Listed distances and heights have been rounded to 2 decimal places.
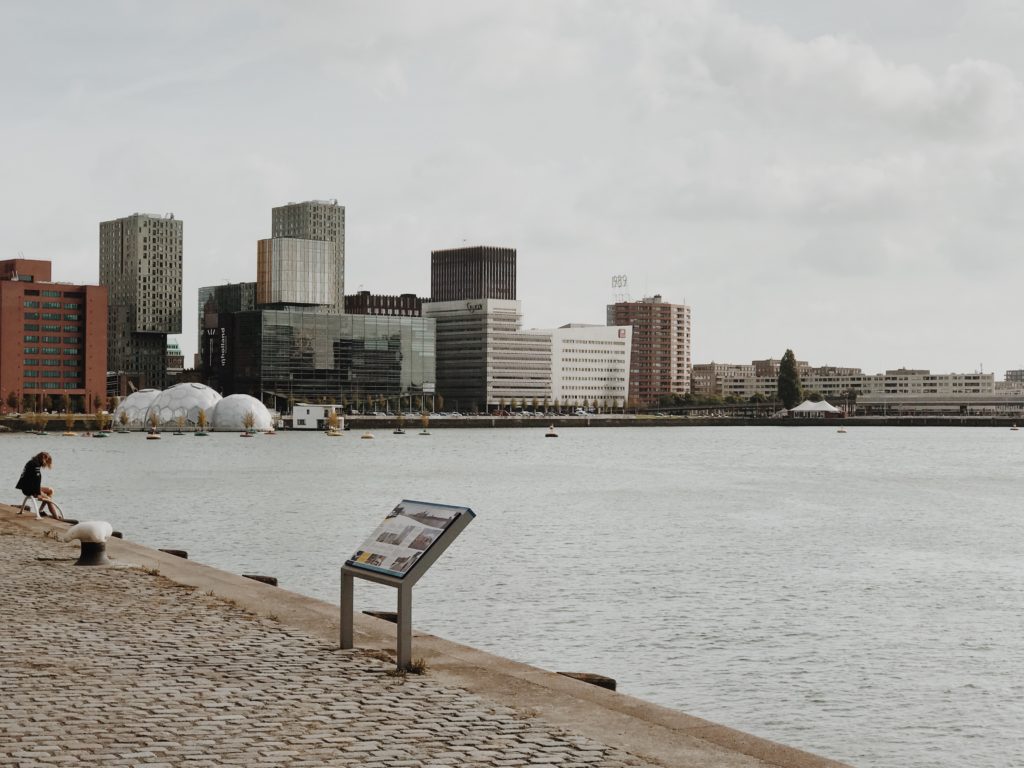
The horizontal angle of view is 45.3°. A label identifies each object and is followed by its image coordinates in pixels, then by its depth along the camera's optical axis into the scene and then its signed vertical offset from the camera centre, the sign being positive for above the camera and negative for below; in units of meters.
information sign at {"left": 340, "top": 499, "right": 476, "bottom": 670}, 14.48 -1.92
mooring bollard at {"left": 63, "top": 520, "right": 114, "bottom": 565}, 26.34 -3.27
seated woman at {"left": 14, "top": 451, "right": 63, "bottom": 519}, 38.62 -3.01
